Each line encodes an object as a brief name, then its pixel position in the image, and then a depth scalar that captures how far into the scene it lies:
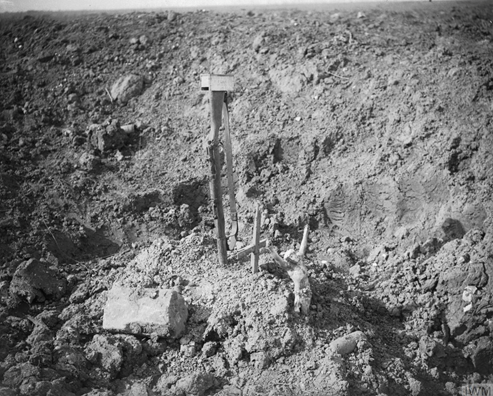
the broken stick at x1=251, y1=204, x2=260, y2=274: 4.88
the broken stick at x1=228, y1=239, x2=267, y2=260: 5.02
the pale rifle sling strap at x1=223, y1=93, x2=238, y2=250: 5.03
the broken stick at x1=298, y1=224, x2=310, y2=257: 5.43
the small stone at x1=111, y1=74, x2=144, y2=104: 7.43
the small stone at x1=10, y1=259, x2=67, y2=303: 5.26
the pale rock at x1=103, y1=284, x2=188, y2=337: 4.65
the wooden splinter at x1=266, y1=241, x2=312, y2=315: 4.78
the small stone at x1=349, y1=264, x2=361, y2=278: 5.65
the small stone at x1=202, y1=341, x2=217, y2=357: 4.63
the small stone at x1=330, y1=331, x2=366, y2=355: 4.62
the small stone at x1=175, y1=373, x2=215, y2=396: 4.35
